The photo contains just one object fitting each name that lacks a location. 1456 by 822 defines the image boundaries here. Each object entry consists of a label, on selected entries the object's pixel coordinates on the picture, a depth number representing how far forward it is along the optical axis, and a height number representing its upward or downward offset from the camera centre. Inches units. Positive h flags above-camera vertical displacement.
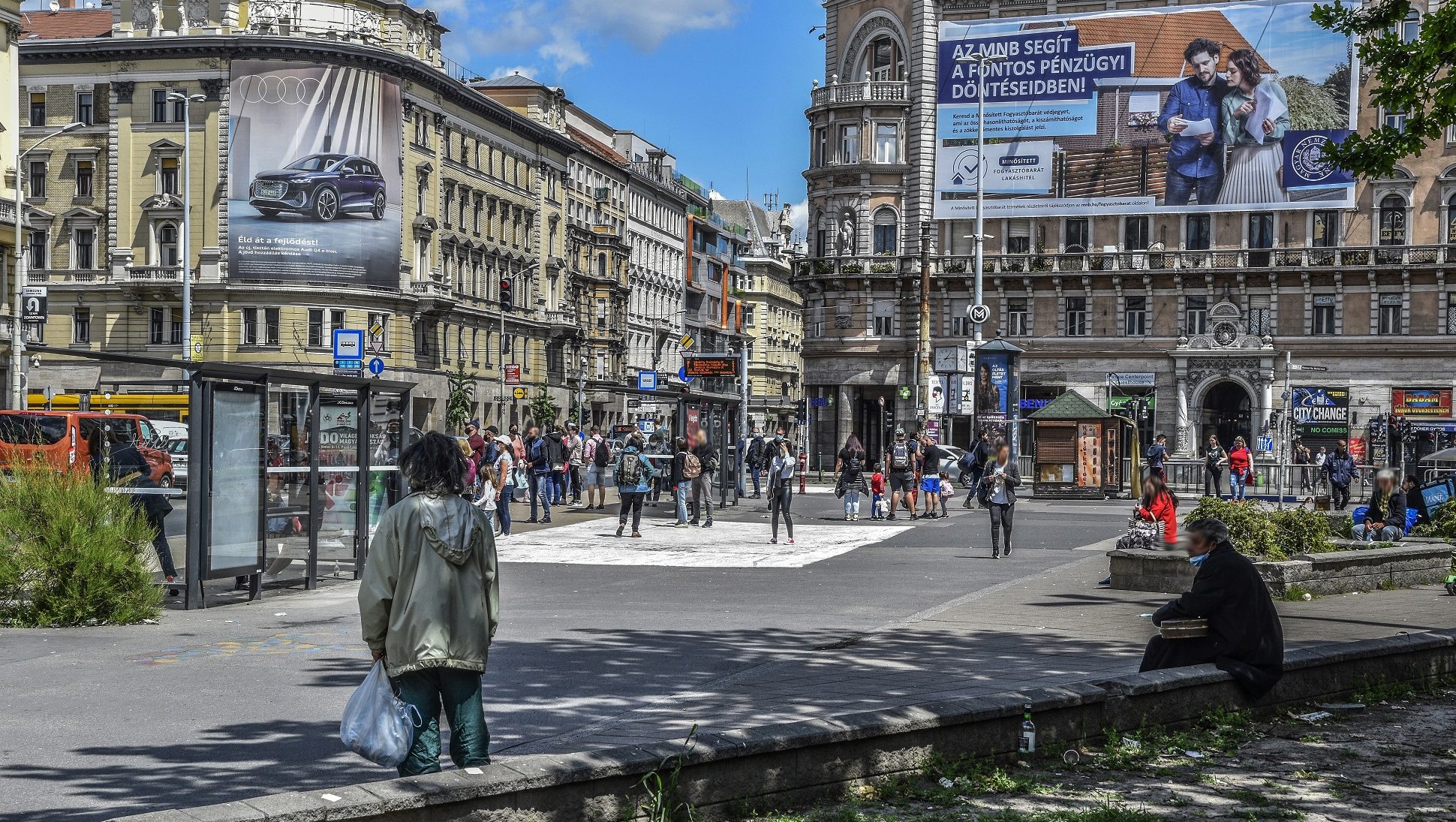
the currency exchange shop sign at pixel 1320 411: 2529.5 +61.3
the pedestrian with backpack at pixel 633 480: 1034.1 -23.0
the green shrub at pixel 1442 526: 830.5 -37.8
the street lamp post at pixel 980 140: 2171.5 +417.2
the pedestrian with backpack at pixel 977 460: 1549.8 -12.7
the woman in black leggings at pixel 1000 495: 880.9 -25.8
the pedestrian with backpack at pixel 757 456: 1610.5 -11.7
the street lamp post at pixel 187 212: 2202.3 +331.6
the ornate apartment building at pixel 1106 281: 2519.7 +270.5
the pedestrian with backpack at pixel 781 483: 987.9 -23.0
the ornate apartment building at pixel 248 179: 2632.9 +426.3
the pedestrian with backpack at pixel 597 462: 1288.1 -15.3
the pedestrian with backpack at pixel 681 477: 1123.9 -22.7
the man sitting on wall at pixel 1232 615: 372.2 -37.7
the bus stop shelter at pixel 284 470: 599.5 -12.2
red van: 1035.9 +4.2
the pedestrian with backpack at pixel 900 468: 1253.1 -16.3
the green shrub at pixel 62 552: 532.1 -37.4
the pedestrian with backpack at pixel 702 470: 1131.9 -18.1
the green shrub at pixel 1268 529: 650.8 -32.1
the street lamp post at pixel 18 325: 1765.5 +124.2
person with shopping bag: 253.8 -26.5
